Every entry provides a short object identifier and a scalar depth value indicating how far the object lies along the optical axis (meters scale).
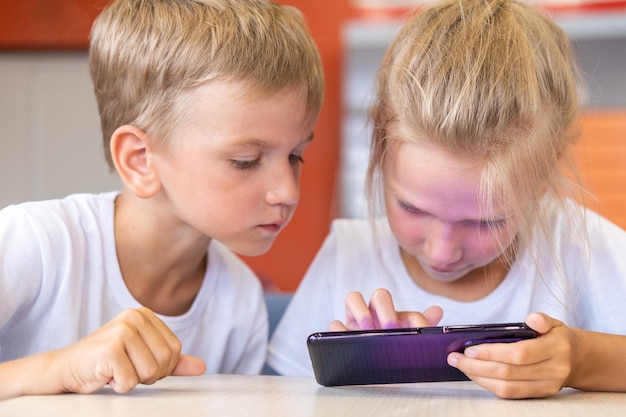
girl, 0.91
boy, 0.97
